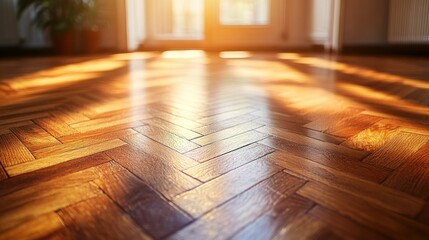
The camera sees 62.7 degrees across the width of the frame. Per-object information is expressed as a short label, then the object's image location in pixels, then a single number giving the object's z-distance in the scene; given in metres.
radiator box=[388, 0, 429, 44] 2.86
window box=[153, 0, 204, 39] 3.67
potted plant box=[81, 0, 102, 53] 3.15
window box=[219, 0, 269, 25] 3.57
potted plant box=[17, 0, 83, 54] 3.05
